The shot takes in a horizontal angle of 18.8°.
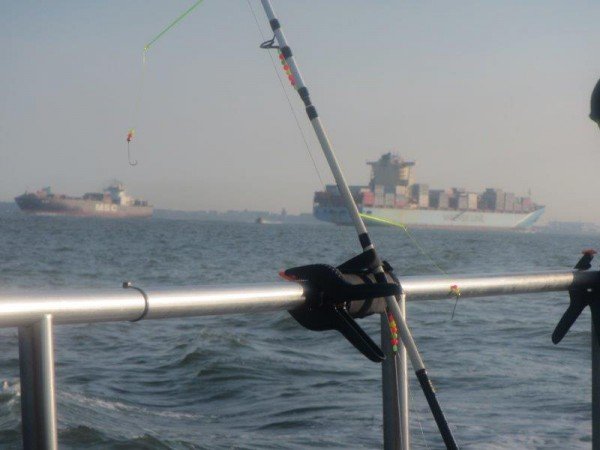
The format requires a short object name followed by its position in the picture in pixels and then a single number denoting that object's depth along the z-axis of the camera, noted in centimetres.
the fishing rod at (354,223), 375
